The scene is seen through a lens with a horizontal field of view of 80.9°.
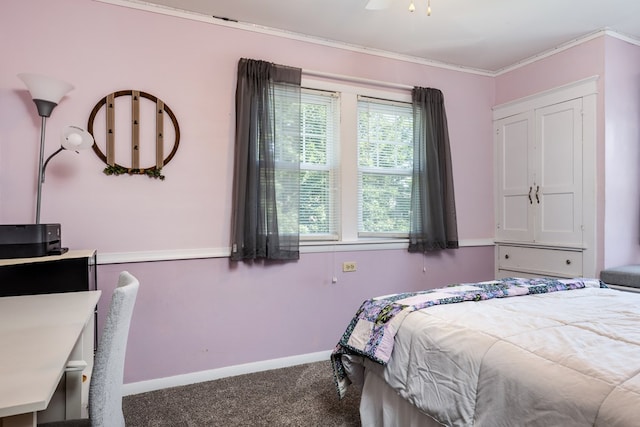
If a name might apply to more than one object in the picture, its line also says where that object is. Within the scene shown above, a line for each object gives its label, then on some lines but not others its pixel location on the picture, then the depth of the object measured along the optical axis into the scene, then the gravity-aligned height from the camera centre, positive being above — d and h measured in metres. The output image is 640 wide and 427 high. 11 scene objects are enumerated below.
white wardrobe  2.97 +0.24
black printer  1.83 -0.14
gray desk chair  1.07 -0.46
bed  1.02 -0.48
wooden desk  0.71 -0.35
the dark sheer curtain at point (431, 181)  3.27 +0.27
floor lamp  2.03 +0.65
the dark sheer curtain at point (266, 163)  2.65 +0.35
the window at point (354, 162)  3.02 +0.41
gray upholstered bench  2.62 -0.48
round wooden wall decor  2.40 +0.51
